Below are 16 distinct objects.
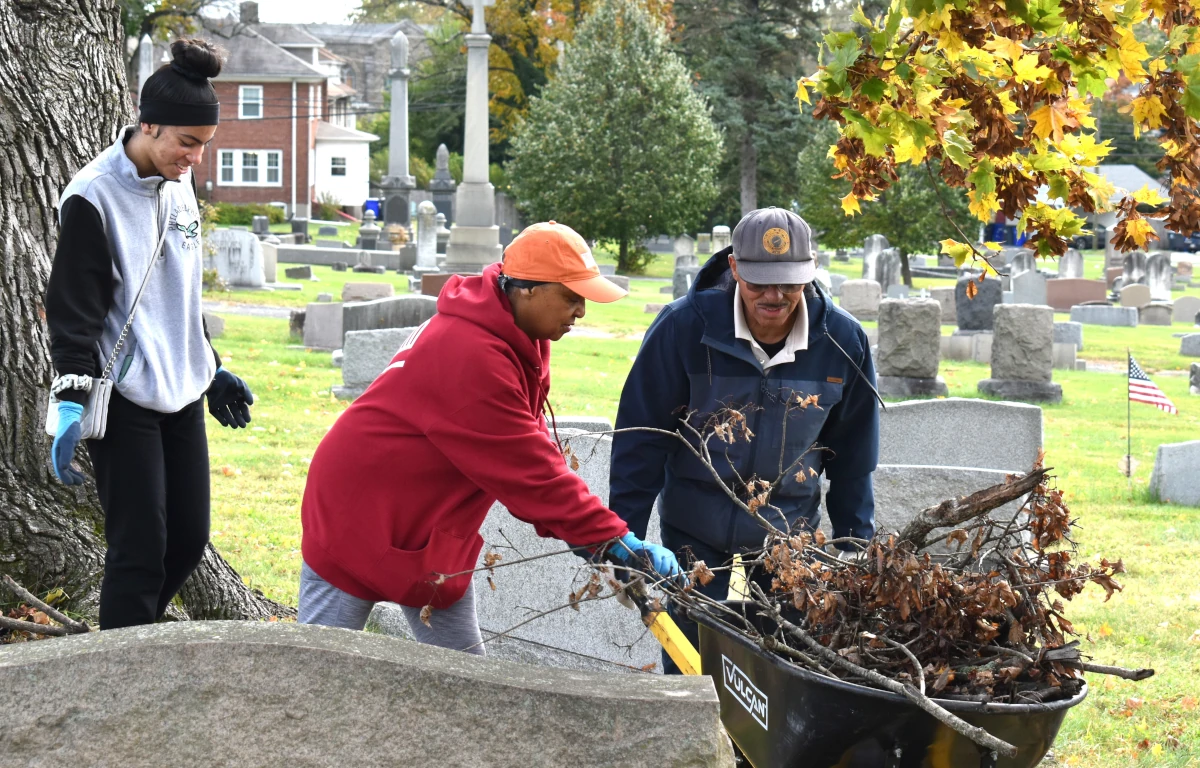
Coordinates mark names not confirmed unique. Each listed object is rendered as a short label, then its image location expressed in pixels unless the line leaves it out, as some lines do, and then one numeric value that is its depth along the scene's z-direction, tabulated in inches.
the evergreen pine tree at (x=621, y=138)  1391.5
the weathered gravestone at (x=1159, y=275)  1193.4
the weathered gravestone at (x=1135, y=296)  1058.7
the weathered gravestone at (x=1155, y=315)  1015.0
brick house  2373.3
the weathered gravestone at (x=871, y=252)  1253.1
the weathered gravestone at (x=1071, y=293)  1130.0
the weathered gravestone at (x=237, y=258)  928.3
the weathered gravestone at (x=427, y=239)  1124.5
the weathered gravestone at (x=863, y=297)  930.7
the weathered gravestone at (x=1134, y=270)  1219.9
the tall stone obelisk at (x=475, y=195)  1048.8
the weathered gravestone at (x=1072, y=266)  1350.9
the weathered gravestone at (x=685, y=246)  1419.8
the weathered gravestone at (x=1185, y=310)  1029.8
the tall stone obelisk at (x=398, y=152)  1663.4
